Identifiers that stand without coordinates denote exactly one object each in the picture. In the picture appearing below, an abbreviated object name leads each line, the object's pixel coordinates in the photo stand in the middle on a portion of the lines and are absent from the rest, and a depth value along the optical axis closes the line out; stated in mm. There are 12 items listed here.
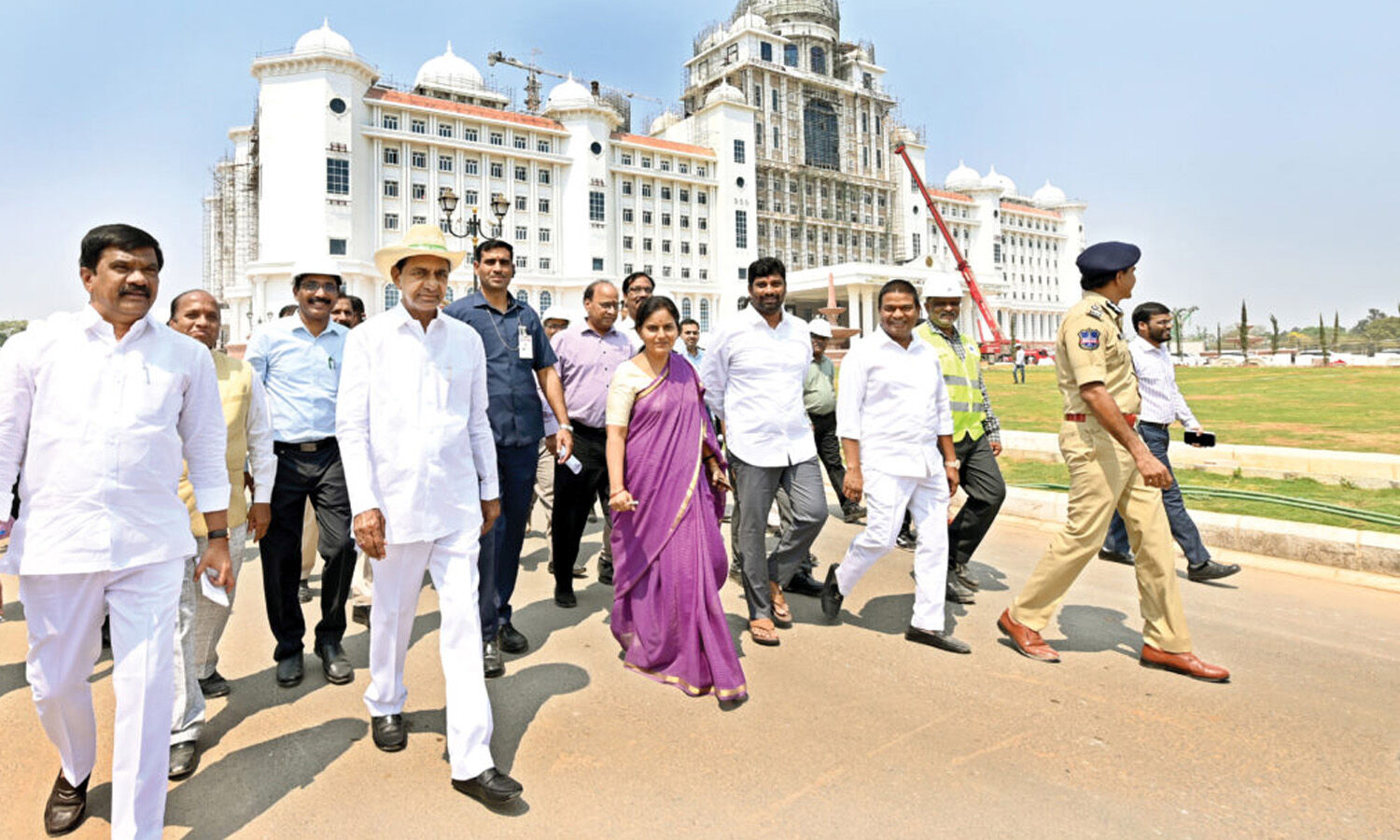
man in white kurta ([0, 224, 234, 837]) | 2180
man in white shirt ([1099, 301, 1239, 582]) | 5195
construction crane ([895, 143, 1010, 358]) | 63222
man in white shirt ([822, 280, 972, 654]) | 4102
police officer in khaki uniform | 3572
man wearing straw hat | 2789
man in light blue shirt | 3691
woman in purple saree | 3533
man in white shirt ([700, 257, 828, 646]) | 4309
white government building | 44625
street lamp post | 17969
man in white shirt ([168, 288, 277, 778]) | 3289
